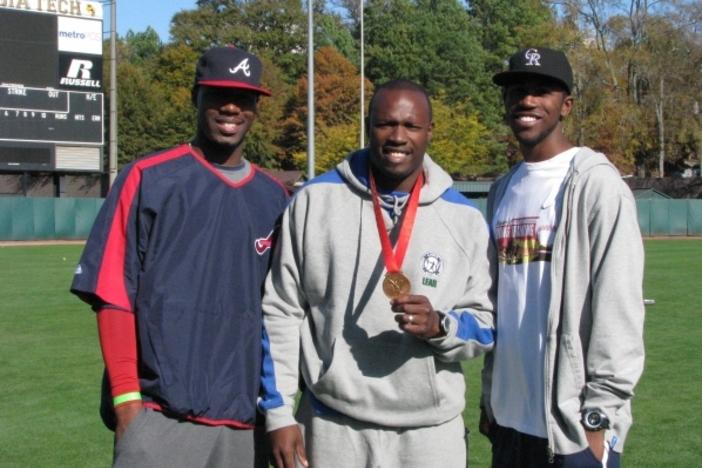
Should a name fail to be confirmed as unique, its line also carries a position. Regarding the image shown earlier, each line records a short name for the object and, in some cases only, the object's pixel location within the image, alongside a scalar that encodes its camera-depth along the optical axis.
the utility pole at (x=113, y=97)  36.84
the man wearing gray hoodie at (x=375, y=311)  3.65
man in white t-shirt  3.56
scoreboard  32.16
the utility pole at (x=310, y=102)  25.86
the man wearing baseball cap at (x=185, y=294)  3.60
